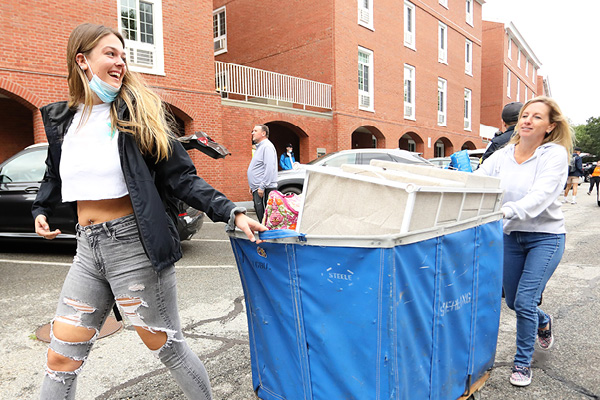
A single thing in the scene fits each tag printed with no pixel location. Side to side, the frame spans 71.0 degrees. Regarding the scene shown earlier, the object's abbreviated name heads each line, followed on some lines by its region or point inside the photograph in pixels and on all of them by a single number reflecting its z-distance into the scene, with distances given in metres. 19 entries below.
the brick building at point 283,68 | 10.03
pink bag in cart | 2.10
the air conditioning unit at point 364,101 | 18.22
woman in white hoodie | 2.73
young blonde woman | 1.81
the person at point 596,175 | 15.15
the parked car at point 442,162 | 13.57
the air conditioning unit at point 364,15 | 17.78
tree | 63.16
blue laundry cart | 1.62
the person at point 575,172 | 13.25
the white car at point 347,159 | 9.98
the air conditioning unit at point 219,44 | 20.62
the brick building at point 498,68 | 32.53
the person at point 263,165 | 7.23
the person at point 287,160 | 13.36
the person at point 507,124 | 4.36
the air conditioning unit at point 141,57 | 11.54
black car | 6.55
